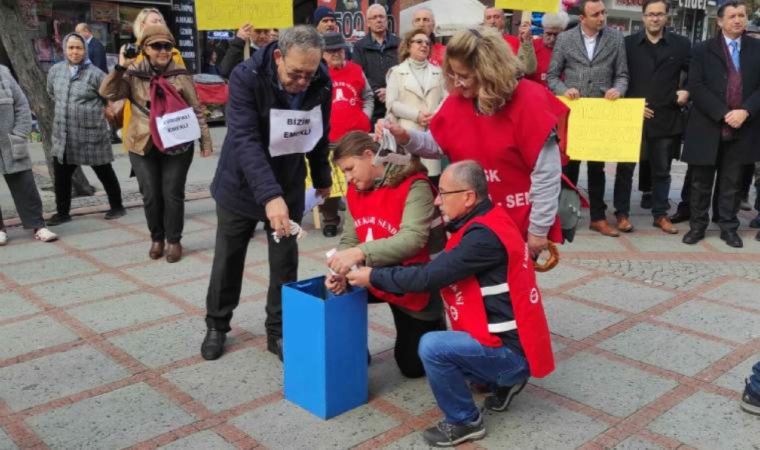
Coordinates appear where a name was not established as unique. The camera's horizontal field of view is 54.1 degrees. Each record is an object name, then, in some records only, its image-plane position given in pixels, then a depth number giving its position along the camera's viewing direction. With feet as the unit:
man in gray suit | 21.22
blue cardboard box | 10.44
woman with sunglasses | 18.07
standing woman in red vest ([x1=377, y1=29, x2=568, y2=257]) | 9.97
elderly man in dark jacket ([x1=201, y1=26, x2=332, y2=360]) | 11.19
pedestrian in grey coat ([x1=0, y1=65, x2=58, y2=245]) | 20.71
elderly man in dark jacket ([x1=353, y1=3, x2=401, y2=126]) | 22.62
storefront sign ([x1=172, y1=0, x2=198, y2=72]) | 48.62
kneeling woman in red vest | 10.54
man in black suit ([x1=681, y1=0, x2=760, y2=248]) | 20.08
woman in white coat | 19.98
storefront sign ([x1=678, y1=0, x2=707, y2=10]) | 87.25
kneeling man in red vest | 9.78
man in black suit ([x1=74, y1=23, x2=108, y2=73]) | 37.04
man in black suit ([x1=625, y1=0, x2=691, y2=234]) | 21.47
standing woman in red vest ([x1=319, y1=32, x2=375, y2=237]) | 20.15
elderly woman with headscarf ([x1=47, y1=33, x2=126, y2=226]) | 22.38
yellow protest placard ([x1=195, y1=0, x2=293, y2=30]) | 17.63
